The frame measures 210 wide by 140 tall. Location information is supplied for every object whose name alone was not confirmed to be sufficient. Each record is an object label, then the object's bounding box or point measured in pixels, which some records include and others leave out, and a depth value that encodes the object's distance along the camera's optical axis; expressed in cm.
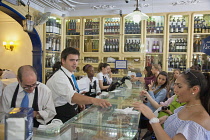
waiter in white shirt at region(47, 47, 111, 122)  191
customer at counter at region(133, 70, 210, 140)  125
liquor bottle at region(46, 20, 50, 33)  619
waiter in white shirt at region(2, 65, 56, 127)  166
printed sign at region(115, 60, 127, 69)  544
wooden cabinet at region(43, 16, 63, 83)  620
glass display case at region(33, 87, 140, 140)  123
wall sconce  727
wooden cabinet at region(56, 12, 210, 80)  588
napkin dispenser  78
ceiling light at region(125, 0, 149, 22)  366
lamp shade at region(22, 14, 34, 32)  439
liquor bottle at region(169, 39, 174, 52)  605
